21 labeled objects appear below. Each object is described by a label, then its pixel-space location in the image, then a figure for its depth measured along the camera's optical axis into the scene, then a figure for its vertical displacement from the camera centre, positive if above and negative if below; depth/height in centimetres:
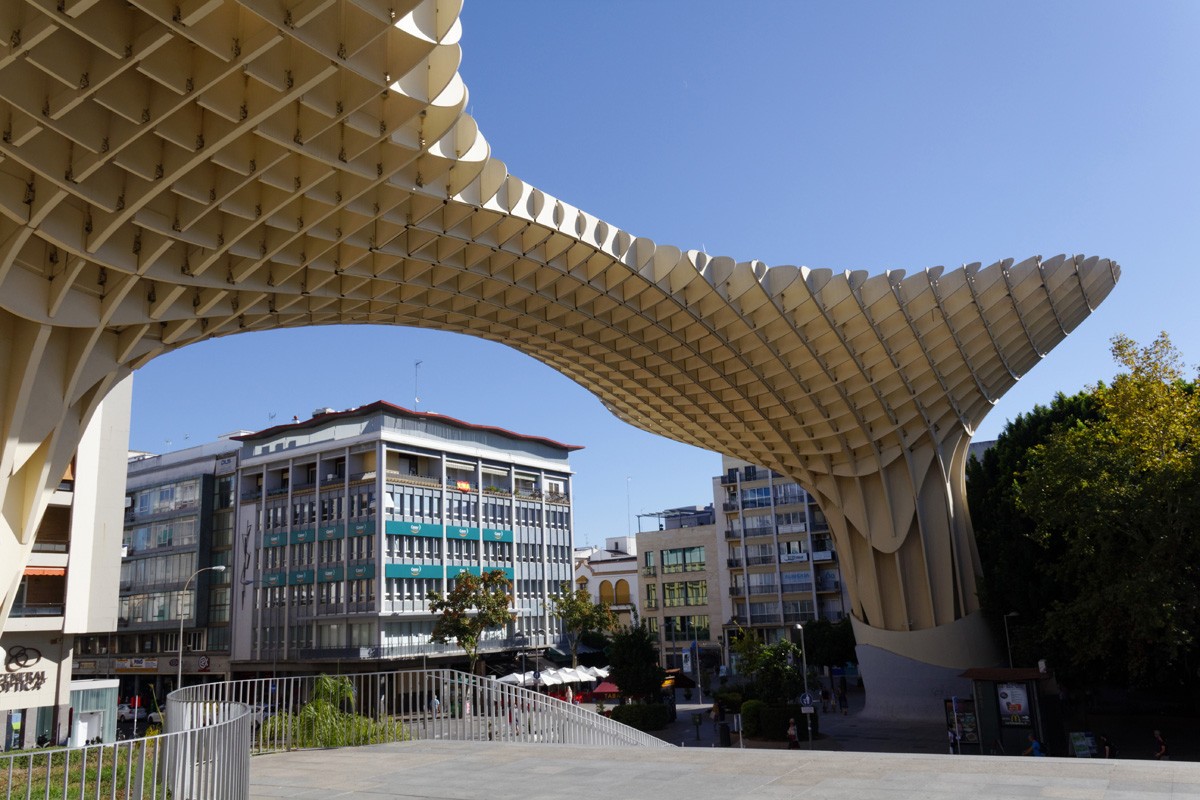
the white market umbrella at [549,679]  5022 -318
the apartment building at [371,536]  6625 +709
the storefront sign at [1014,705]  2881 -337
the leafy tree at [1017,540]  3819 +244
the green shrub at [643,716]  4303 -461
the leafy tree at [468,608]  5956 +93
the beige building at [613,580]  10775 +436
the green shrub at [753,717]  3875 -446
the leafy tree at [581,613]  7012 +40
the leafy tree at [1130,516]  2838 +236
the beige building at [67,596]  3725 +212
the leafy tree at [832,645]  7281 -307
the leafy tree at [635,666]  4856 -263
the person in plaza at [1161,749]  2582 -452
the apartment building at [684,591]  8938 +222
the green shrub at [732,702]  4644 -454
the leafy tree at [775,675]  4000 -289
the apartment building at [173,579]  7519 +509
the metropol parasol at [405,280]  1500 +910
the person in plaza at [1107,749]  2667 -457
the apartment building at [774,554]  8156 +490
